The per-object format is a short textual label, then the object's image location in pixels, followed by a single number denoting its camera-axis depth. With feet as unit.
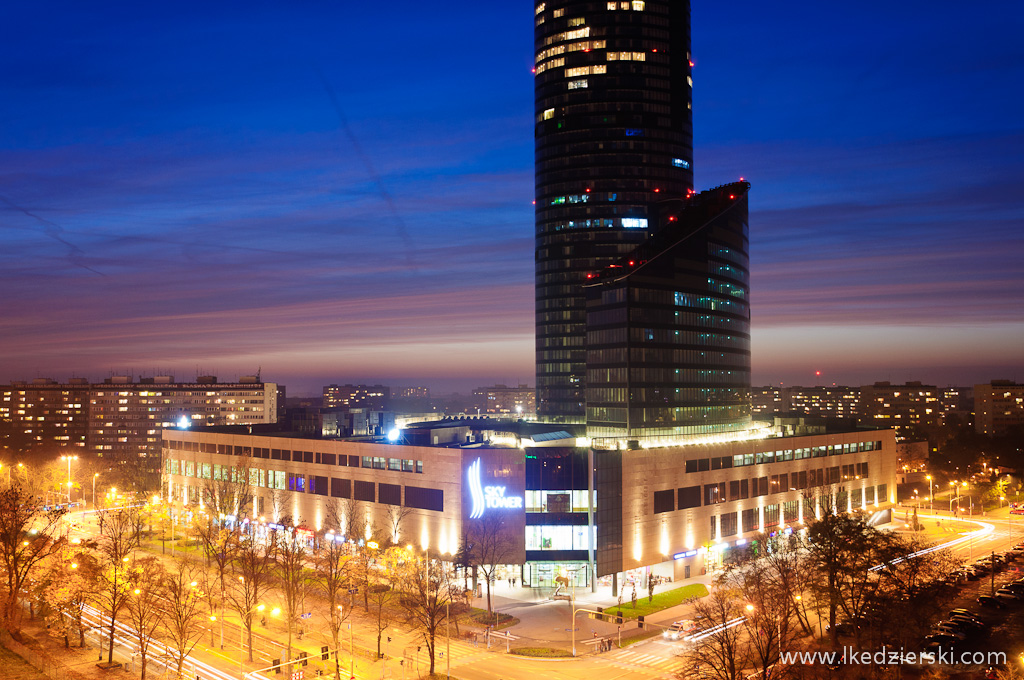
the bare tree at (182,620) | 212.02
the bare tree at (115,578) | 232.73
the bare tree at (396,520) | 341.21
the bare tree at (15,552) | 242.37
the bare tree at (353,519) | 343.87
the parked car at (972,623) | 243.81
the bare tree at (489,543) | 305.12
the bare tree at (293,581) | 253.44
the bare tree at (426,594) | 228.43
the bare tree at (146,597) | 219.20
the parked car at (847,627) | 221.87
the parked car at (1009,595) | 276.21
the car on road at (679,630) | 248.93
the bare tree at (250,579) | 242.97
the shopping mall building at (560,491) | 318.65
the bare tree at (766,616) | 195.42
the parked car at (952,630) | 236.22
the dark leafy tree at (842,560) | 227.61
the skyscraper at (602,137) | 601.21
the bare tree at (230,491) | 385.29
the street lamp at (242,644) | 221.46
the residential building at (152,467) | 525.75
